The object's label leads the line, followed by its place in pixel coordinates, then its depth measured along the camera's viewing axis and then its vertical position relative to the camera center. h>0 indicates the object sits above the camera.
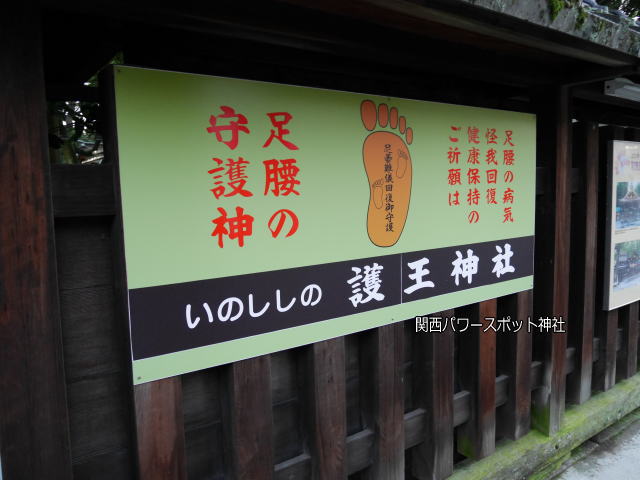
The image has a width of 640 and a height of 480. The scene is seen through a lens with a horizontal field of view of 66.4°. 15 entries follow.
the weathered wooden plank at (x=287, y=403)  2.44 -1.06
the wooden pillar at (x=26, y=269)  1.58 -0.23
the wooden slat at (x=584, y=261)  3.95 -0.63
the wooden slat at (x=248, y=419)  2.17 -1.01
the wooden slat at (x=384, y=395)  2.70 -1.14
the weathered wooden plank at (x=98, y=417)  1.90 -0.87
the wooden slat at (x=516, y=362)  3.49 -1.27
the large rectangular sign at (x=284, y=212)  1.88 -0.09
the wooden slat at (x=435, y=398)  2.99 -1.29
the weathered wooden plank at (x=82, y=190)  1.75 +0.03
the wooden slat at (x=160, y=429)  1.92 -0.93
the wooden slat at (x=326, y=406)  2.43 -1.08
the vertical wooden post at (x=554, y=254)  3.50 -0.50
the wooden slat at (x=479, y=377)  3.25 -1.27
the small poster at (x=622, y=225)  4.19 -0.35
